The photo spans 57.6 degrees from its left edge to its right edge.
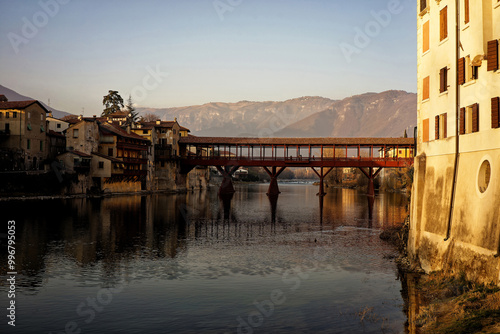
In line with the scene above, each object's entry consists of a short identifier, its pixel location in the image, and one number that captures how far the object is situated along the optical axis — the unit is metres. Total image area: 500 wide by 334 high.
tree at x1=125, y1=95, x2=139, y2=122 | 148.75
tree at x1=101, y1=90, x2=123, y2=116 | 140.00
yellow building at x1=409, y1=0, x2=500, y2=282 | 16.91
